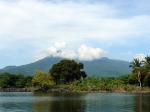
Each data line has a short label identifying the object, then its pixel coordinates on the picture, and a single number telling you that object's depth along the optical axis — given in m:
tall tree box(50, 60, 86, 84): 101.69
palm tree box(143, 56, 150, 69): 89.29
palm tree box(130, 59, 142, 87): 88.32
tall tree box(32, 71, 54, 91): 97.91
